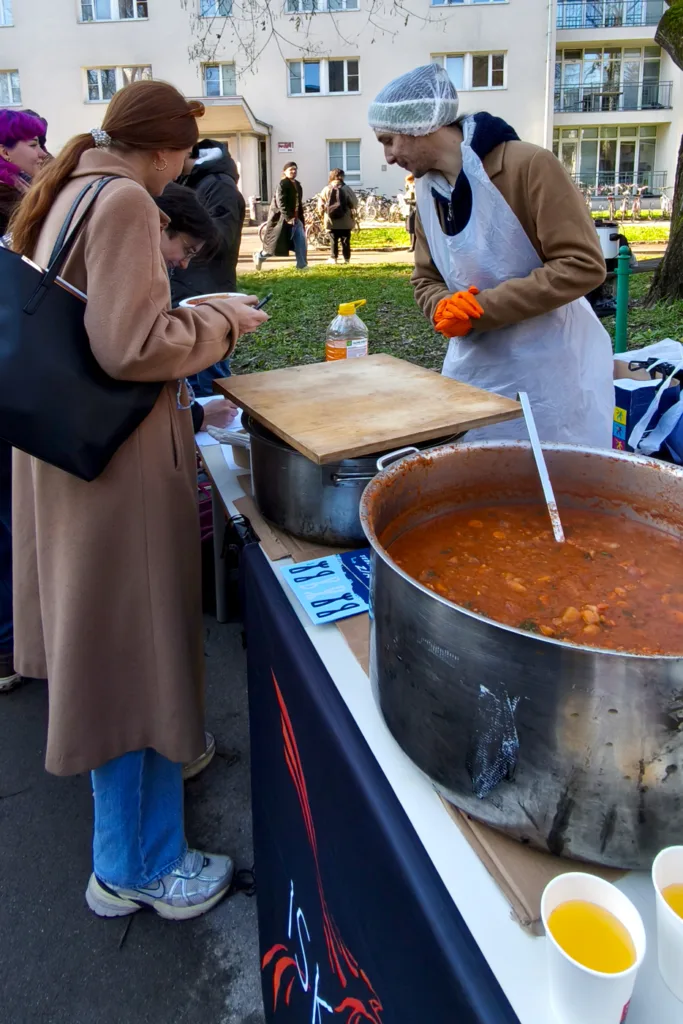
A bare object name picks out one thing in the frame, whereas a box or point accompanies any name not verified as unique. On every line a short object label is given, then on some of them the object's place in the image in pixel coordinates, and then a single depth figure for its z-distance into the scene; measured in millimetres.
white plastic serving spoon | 1137
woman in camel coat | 1339
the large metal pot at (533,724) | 641
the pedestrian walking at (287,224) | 12641
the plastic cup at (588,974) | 578
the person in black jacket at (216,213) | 3915
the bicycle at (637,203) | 23042
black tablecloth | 777
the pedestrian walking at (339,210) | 13352
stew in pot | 909
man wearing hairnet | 1905
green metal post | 4551
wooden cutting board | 1337
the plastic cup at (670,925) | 600
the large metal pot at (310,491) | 1365
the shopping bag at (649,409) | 2727
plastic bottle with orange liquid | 2342
